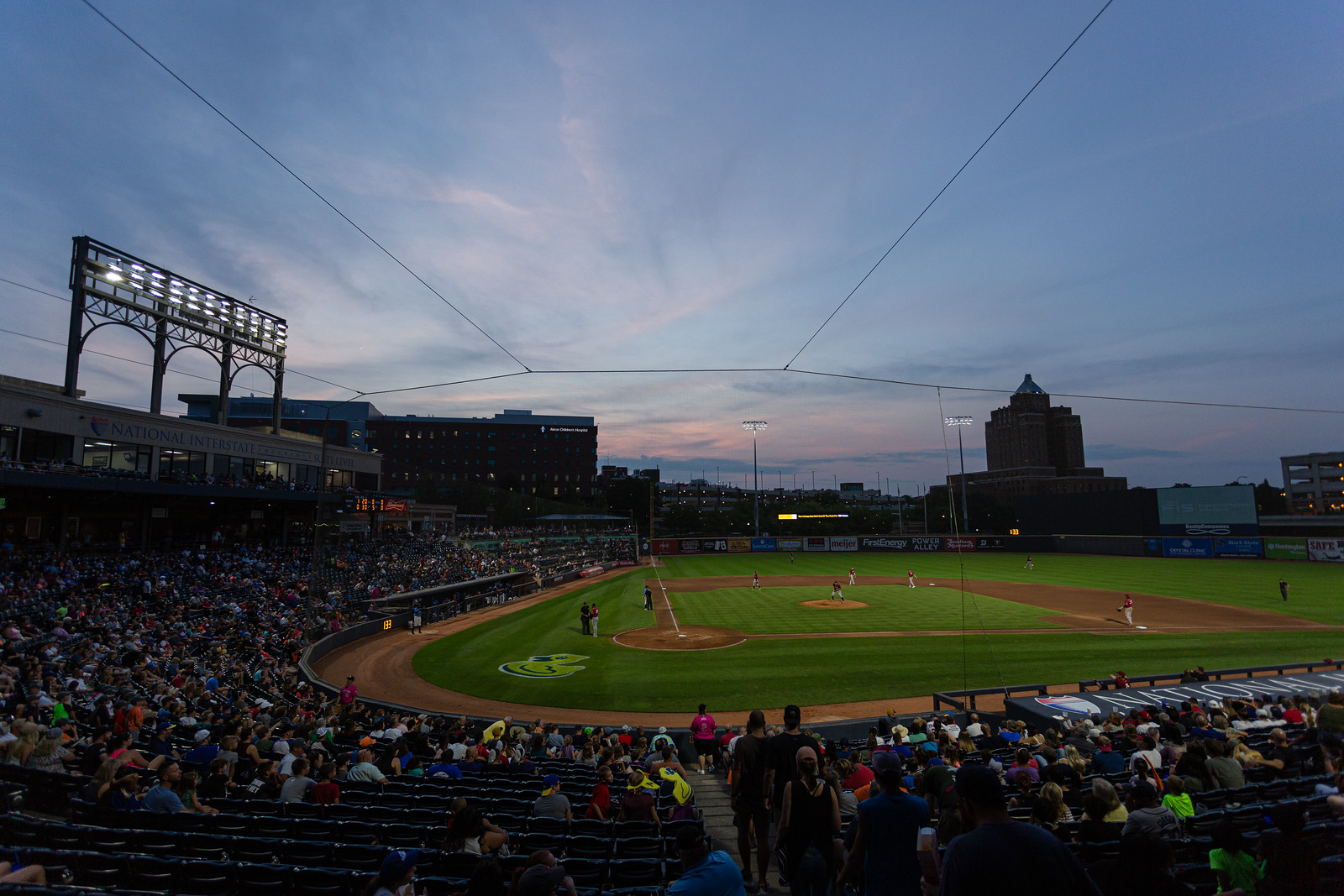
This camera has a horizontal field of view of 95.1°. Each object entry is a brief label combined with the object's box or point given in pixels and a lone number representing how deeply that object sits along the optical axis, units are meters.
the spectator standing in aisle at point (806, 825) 4.92
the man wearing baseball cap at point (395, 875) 4.12
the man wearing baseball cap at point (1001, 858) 2.57
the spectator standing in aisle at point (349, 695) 15.41
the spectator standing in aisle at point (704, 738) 13.02
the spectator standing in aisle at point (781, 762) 5.81
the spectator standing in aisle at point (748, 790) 6.28
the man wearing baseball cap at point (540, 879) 3.55
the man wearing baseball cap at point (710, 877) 3.31
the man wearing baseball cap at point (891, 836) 4.09
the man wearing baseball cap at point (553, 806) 7.00
